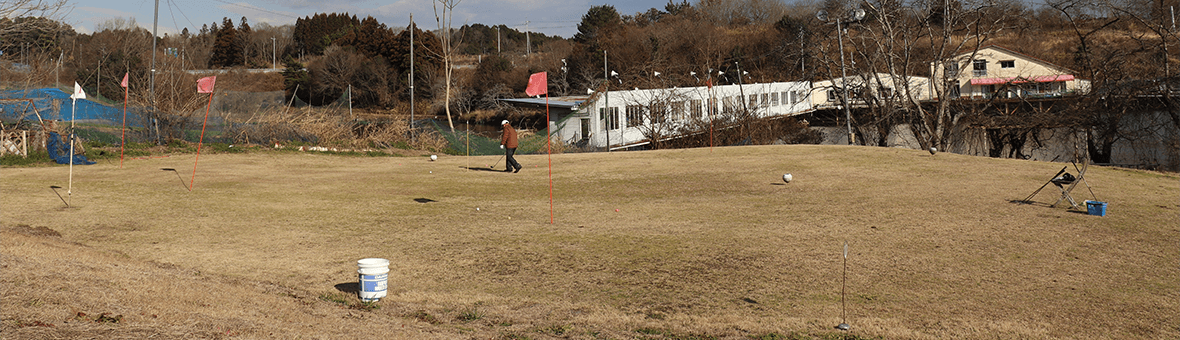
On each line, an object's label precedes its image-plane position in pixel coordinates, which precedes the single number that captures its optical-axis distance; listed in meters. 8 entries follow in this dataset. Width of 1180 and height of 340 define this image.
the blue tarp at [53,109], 20.88
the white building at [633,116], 35.88
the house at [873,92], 32.75
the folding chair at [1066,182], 12.75
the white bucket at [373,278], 7.35
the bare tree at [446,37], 45.75
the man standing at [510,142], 19.20
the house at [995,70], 63.25
